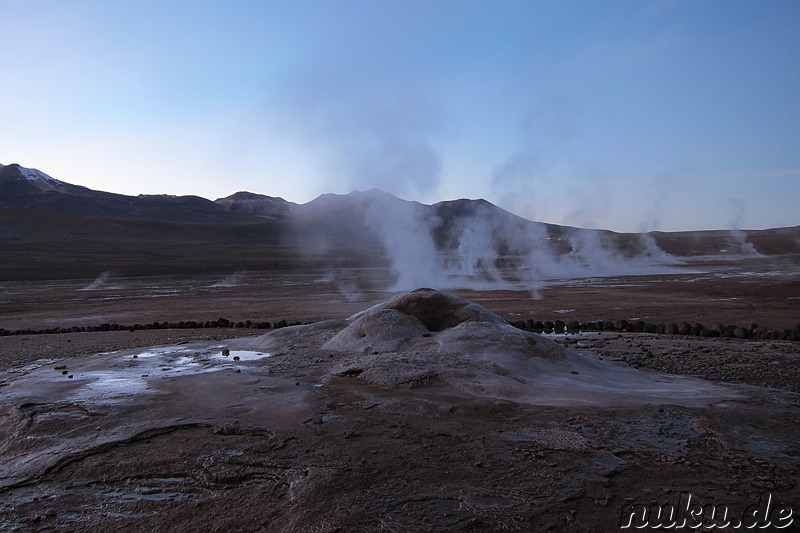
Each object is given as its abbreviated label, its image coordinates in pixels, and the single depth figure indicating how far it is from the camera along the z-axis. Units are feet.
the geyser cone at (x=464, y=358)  18.80
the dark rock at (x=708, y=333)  33.32
